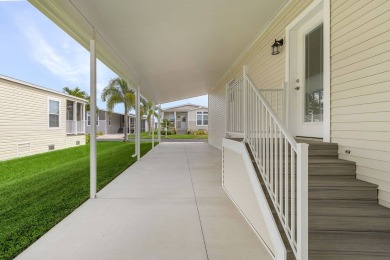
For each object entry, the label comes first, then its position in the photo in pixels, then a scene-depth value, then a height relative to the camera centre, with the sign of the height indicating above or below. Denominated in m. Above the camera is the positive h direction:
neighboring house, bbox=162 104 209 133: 28.38 +1.58
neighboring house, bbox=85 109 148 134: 27.05 +0.73
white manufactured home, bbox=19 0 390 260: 2.14 +0.16
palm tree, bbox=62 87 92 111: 27.52 +4.27
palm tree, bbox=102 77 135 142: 17.27 +2.56
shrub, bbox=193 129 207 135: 26.97 -0.34
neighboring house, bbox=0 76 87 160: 8.85 +0.38
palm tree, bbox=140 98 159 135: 22.46 +2.10
